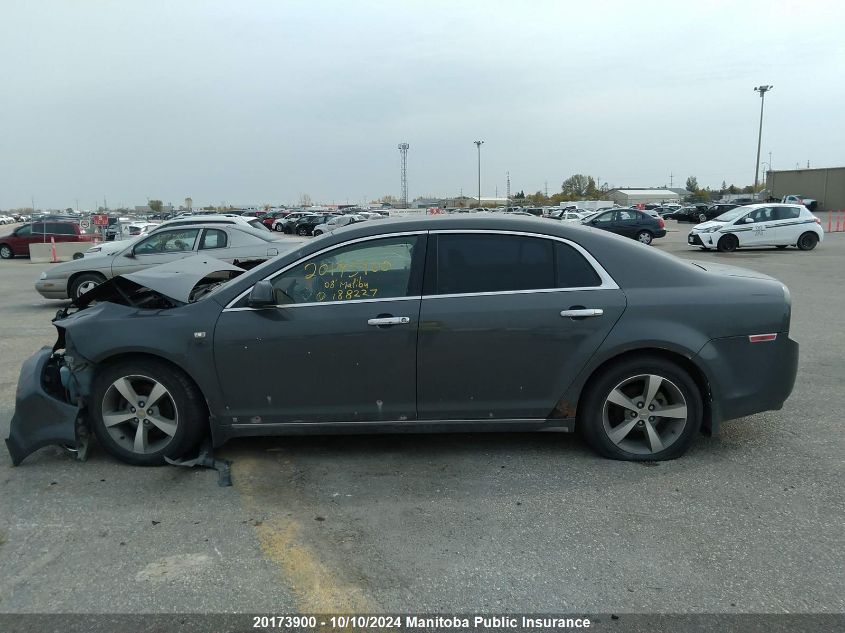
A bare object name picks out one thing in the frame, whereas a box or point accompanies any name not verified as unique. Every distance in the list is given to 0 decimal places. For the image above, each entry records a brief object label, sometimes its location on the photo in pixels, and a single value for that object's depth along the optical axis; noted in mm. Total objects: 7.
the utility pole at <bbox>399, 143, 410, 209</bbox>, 99400
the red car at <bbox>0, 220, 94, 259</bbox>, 26703
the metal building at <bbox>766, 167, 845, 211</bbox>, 67312
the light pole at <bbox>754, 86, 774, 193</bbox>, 62031
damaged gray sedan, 4094
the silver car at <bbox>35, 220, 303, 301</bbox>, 11398
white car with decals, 21938
